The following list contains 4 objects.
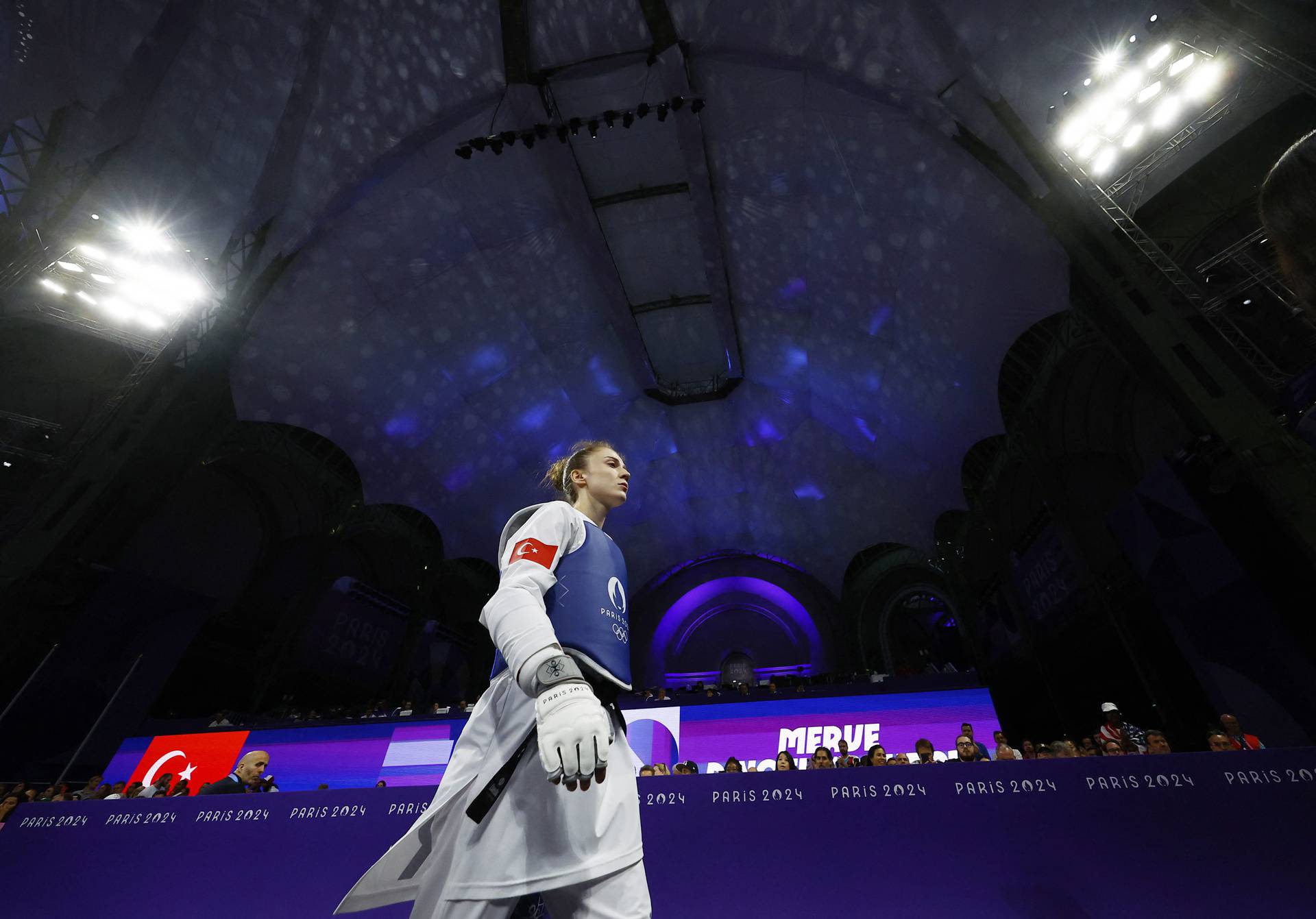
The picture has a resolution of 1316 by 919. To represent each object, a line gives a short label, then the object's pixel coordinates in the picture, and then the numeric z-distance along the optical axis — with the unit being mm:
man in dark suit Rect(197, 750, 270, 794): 4762
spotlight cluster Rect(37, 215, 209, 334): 10281
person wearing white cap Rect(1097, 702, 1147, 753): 6434
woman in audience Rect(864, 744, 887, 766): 5945
